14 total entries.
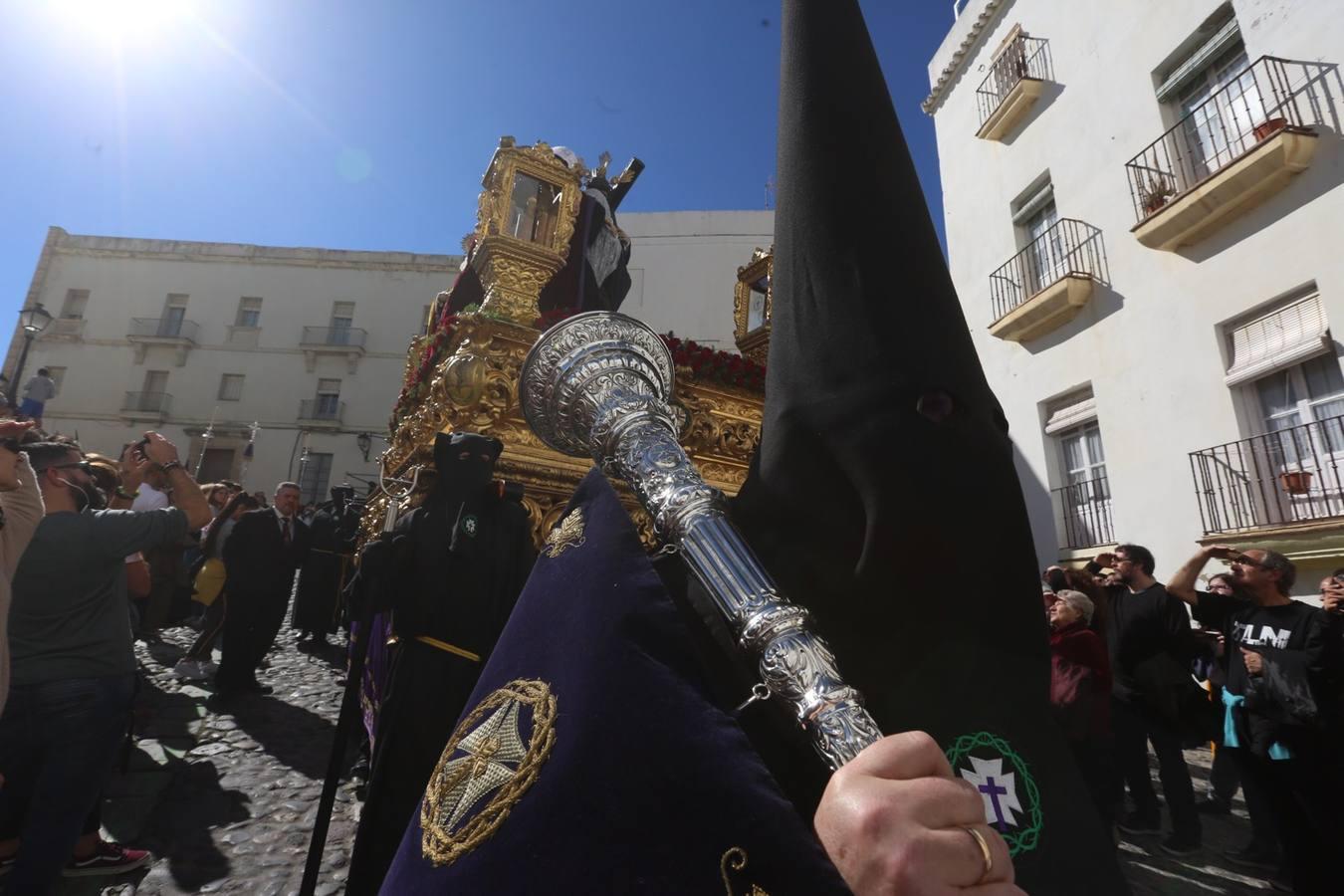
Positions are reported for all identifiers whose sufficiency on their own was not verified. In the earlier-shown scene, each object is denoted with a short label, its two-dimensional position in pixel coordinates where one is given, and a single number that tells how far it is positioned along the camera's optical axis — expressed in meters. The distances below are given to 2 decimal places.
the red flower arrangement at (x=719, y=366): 4.69
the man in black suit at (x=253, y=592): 5.41
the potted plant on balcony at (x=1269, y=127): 6.91
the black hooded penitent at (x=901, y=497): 0.77
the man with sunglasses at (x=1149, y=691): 3.94
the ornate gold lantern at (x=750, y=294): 6.37
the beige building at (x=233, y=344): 25.69
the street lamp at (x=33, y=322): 12.30
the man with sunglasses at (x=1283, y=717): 3.22
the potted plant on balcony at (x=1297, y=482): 6.54
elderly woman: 3.91
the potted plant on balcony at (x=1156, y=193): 8.31
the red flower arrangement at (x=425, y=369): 4.33
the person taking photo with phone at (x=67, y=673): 2.42
